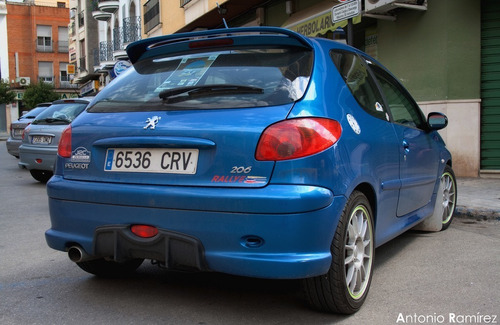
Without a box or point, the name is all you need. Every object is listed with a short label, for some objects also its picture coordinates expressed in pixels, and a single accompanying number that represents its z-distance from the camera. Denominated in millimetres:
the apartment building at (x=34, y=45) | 56656
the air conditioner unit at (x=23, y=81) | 54288
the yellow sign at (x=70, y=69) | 47538
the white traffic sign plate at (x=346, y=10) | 7133
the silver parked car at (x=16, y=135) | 13188
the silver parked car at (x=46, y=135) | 9500
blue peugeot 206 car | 2707
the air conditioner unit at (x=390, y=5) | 9586
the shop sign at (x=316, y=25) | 11736
